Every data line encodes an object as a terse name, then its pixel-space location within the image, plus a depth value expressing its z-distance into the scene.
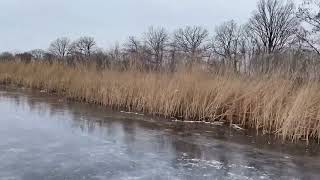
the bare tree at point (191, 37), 35.24
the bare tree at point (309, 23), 18.55
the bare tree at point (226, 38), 32.08
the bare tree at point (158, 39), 34.73
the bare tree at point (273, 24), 27.36
